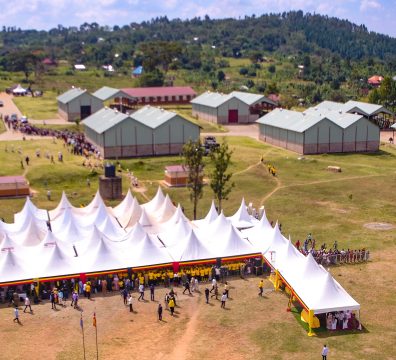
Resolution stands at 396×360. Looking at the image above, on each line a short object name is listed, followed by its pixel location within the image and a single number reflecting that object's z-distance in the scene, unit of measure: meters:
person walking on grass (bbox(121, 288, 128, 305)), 33.56
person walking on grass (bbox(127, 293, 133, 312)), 32.62
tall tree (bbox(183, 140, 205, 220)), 48.06
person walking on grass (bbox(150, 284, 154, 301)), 34.03
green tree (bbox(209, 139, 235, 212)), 47.25
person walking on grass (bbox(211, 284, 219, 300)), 34.44
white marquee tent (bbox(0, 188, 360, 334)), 32.62
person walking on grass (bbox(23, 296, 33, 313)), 32.56
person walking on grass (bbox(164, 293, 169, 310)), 32.94
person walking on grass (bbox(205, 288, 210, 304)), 33.51
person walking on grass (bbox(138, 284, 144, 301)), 34.02
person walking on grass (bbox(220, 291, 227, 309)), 32.97
